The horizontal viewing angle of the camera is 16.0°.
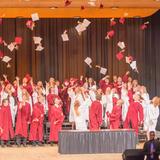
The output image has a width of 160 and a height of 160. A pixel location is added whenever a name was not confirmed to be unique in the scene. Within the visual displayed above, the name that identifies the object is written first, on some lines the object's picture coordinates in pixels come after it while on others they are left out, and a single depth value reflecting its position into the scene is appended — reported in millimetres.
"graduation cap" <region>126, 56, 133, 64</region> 20544
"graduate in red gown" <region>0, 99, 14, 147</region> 16109
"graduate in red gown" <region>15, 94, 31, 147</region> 16016
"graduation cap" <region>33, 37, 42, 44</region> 20406
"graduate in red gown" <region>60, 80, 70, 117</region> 18734
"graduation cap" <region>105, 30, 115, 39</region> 20734
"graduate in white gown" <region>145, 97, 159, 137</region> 15805
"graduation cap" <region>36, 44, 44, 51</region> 20573
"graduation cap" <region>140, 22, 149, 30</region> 20734
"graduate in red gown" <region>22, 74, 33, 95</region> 17922
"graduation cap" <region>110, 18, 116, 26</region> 20217
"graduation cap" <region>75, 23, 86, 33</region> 20462
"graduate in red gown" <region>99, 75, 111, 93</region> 19219
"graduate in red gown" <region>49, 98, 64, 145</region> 16219
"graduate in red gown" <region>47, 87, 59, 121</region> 17495
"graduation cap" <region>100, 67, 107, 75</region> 21000
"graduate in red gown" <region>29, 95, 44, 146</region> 16141
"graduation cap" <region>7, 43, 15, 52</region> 20312
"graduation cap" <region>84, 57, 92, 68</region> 20952
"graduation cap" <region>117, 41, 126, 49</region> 20906
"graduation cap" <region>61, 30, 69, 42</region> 20175
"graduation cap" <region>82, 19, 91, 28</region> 20781
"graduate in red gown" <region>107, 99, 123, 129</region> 16406
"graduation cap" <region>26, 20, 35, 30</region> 19964
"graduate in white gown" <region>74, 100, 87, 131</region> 16047
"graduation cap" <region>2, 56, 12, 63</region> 20516
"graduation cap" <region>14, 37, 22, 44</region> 20375
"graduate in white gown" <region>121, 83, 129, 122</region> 17422
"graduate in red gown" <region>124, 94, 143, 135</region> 16469
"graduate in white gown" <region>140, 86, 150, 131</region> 16725
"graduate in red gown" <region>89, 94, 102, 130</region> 16359
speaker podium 10242
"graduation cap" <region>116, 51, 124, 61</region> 20984
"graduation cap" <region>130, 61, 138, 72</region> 20688
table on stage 14414
